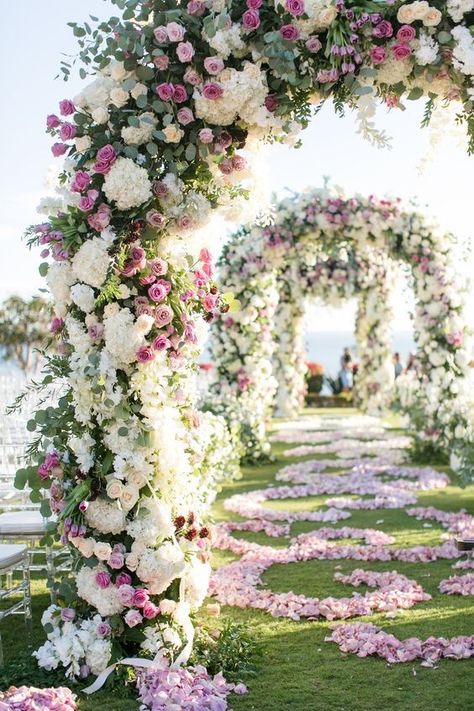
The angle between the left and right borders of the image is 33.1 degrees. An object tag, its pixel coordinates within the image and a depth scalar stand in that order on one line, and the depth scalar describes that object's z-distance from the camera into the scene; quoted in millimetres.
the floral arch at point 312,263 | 10305
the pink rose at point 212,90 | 3836
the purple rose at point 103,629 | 4004
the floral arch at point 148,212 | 3871
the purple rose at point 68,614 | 4117
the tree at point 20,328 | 25875
